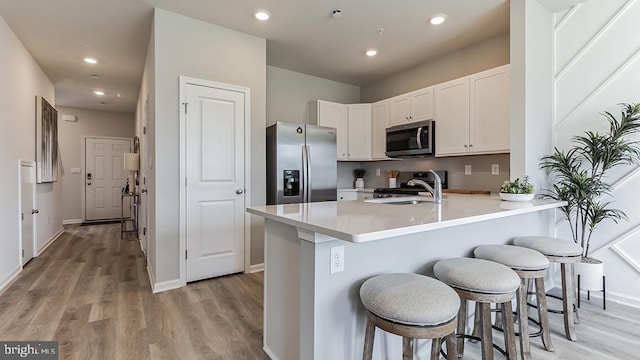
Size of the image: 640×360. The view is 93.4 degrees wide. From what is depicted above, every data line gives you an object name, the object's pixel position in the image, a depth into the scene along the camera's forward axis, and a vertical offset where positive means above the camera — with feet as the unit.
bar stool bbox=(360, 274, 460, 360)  3.79 -1.68
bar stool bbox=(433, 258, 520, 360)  4.70 -1.67
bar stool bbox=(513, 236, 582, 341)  6.65 -1.73
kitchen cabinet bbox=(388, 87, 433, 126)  12.86 +3.29
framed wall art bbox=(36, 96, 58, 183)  13.75 +1.94
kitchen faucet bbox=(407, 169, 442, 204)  7.06 -0.22
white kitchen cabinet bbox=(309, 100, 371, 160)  15.65 +2.66
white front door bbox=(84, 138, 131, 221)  22.75 +0.23
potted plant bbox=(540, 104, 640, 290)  8.15 +0.25
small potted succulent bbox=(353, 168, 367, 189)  17.26 +0.33
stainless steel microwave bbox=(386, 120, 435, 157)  12.56 +1.78
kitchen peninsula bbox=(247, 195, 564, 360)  4.46 -1.38
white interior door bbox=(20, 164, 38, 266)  11.80 -1.15
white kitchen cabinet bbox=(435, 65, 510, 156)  10.41 +2.46
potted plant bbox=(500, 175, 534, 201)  7.53 -0.31
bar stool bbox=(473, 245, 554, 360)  5.64 -1.75
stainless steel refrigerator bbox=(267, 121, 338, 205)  11.84 +0.68
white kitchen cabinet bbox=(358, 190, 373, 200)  15.58 -0.75
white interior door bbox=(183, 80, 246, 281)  10.17 -0.04
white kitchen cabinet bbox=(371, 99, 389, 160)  14.90 +2.63
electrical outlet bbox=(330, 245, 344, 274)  4.59 -1.22
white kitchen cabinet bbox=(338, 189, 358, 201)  15.43 -0.75
